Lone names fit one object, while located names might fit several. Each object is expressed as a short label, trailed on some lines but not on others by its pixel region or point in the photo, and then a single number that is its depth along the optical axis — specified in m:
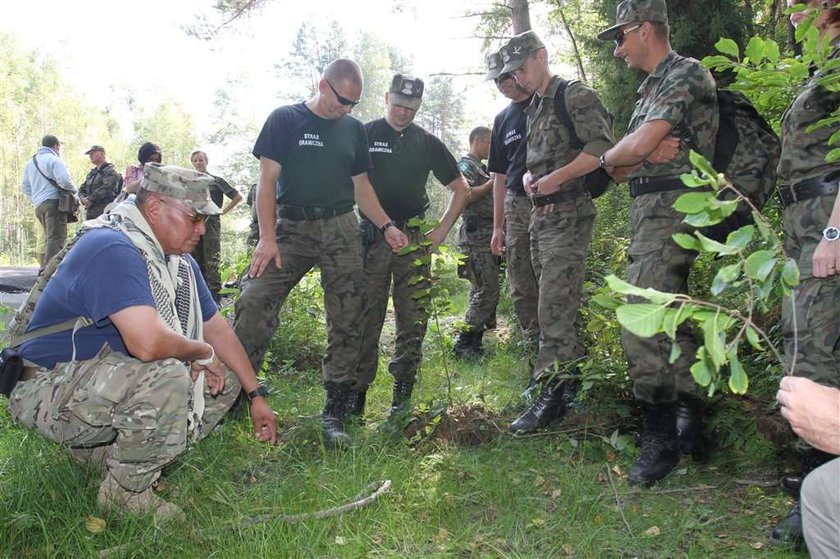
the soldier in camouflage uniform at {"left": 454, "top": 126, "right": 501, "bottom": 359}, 6.07
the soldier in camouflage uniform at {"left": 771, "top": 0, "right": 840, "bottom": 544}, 2.46
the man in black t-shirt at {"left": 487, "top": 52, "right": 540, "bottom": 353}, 4.44
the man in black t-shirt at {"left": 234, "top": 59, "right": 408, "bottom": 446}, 3.84
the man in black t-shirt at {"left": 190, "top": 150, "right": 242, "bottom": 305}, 7.92
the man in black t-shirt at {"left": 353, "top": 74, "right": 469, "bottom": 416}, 4.22
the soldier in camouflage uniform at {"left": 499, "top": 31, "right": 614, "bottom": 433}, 3.72
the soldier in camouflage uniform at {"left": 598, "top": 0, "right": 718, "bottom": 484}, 3.06
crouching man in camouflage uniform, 2.60
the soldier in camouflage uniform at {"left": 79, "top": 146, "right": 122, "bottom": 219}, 9.75
